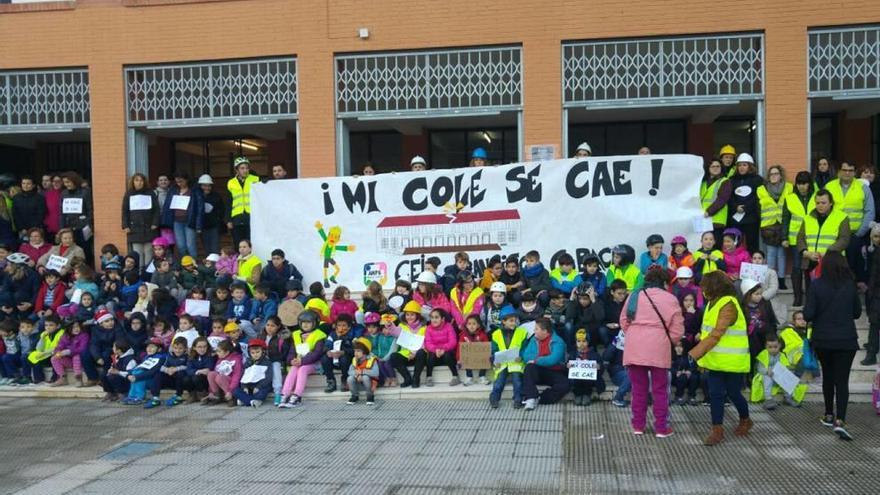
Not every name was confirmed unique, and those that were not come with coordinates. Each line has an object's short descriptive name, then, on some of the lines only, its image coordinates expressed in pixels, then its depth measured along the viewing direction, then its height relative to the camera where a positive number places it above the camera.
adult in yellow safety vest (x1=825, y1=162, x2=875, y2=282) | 9.92 +0.24
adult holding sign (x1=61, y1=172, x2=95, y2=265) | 12.59 +0.42
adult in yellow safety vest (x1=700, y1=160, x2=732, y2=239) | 10.58 +0.39
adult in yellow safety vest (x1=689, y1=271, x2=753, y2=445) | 7.05 -1.14
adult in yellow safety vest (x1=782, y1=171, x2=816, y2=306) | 10.02 +0.11
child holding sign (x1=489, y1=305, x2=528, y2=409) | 8.80 -1.47
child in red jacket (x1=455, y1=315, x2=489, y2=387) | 9.38 -1.29
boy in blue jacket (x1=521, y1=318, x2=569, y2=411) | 8.76 -1.57
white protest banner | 10.78 +0.21
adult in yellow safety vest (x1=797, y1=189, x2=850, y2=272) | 9.40 -0.10
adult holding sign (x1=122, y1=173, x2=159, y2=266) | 12.16 +0.33
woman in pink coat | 7.38 -1.15
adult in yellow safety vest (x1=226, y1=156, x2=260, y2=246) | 12.05 +0.63
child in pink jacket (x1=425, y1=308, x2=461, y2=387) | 9.52 -1.42
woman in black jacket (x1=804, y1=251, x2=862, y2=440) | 7.22 -0.96
